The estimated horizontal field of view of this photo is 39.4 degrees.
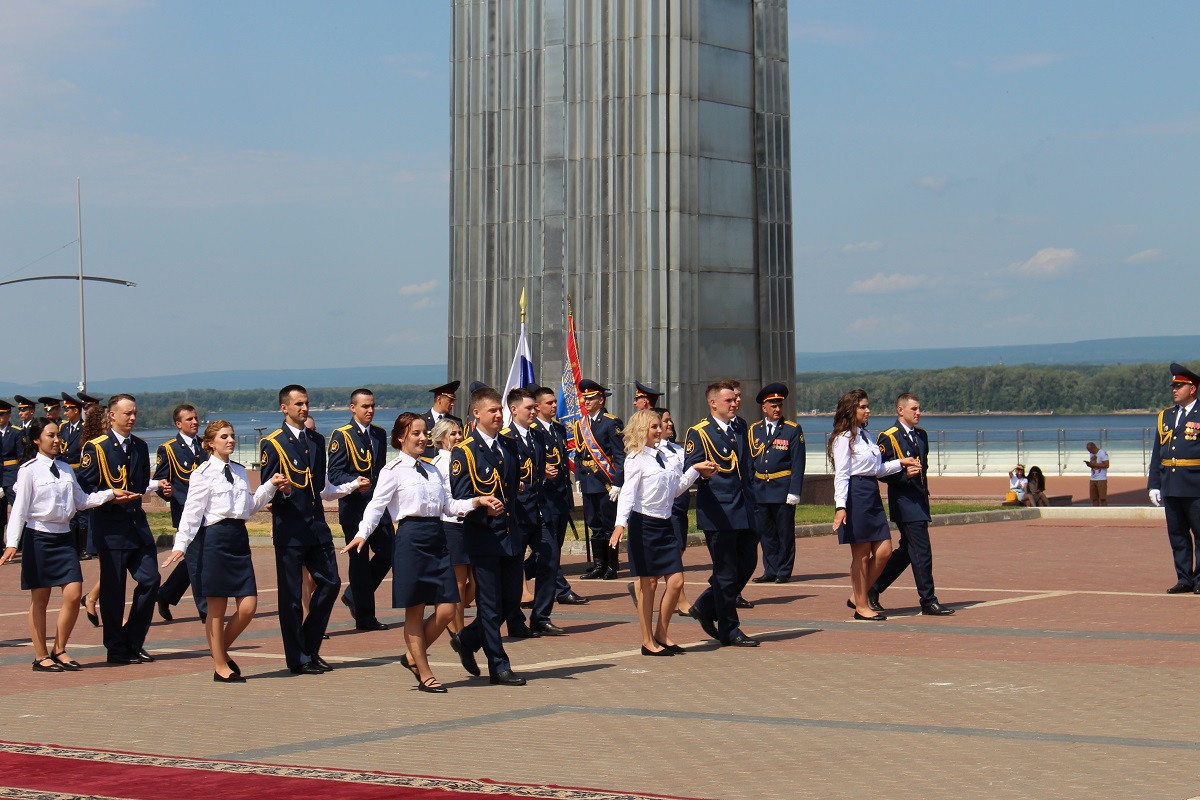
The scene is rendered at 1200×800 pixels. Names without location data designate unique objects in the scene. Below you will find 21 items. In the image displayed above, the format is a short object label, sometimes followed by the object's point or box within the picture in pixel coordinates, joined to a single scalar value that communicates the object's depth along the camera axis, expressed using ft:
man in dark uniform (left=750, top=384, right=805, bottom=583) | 53.83
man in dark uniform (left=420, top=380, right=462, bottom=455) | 47.47
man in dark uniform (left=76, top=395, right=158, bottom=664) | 38.22
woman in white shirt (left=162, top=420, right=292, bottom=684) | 34.86
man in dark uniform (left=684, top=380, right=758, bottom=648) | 38.42
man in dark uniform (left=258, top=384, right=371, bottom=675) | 36.01
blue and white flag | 70.64
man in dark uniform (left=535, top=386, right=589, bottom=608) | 46.01
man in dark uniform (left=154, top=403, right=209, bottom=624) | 45.37
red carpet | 23.04
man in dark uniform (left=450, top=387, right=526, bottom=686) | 34.14
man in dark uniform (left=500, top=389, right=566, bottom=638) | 40.47
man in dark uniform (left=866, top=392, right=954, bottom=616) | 44.01
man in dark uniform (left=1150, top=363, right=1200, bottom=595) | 49.29
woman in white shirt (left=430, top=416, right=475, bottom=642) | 35.29
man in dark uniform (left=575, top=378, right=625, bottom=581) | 53.16
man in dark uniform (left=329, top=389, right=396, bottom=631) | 43.65
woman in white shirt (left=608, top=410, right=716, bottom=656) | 37.24
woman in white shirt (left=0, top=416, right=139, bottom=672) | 37.27
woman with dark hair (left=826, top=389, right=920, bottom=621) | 43.45
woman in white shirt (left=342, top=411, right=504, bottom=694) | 33.04
